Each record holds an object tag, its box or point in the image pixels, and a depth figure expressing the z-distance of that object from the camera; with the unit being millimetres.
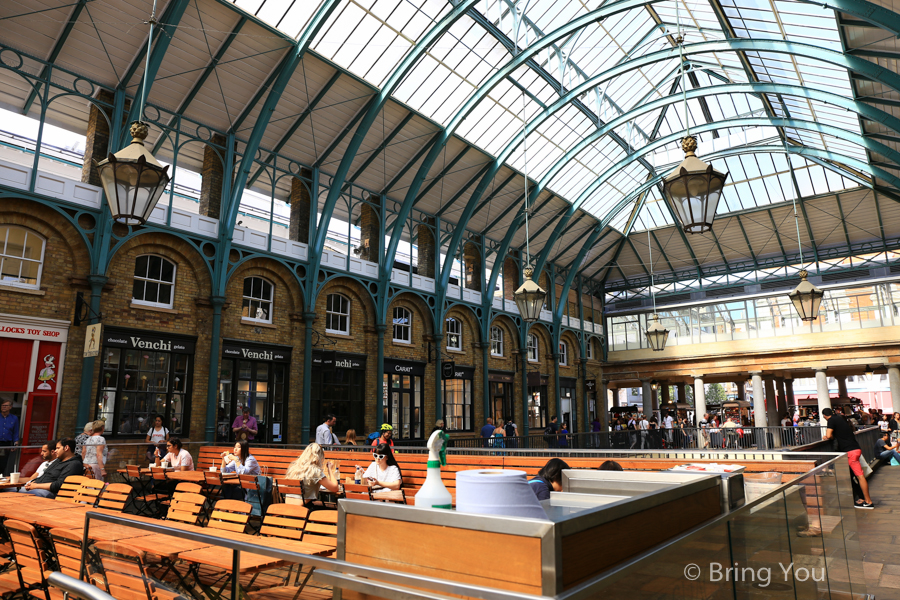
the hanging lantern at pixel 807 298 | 13836
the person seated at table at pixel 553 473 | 3965
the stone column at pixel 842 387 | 37894
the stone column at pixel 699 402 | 31859
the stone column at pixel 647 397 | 33912
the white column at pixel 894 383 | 26344
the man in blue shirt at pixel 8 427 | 10945
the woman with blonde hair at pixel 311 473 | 7066
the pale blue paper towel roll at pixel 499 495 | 2020
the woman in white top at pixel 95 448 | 9883
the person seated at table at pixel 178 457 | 9734
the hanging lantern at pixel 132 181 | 5988
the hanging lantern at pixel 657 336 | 20859
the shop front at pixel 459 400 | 22625
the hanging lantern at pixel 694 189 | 7457
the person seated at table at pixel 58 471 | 7775
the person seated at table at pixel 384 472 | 7461
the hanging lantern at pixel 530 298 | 13008
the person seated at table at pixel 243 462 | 8391
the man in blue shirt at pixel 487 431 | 18781
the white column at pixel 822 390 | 27891
